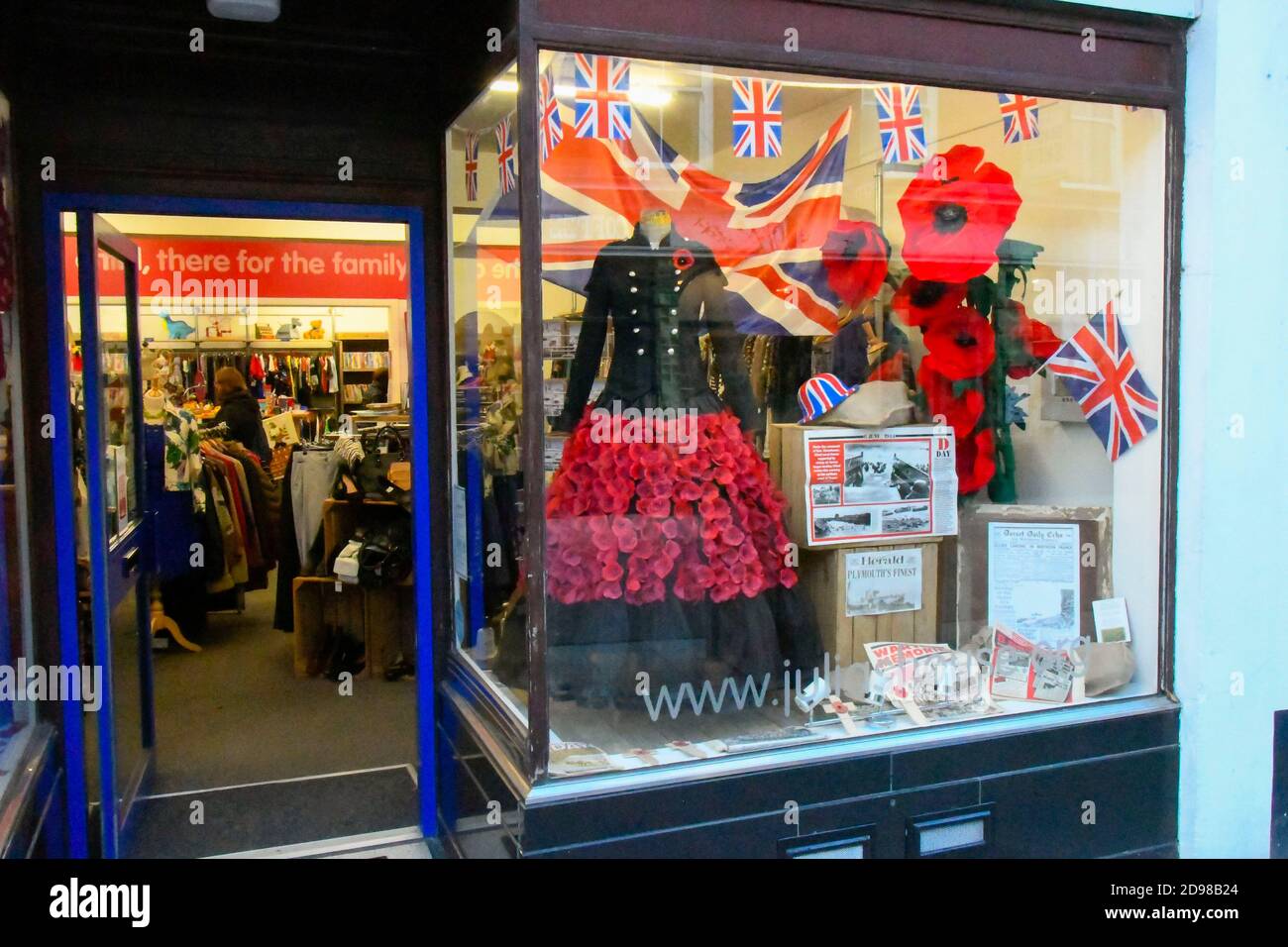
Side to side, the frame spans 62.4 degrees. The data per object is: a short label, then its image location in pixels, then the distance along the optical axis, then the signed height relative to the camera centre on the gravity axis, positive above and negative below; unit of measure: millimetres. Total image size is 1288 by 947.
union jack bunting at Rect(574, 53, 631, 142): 2639 +824
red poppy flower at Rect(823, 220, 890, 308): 3518 +500
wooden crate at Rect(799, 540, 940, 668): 3293 -661
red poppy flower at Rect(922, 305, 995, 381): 3648 +208
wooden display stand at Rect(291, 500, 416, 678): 5133 -963
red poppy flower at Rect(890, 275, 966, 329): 3600 +370
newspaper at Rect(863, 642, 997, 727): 3123 -822
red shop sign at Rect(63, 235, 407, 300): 6820 +1005
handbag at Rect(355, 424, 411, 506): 5234 -291
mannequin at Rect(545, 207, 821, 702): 3053 -264
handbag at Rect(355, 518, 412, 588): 4934 -661
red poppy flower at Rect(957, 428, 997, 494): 3521 -182
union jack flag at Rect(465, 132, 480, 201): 3107 +733
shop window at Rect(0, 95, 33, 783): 2761 -232
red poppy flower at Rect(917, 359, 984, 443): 3590 +18
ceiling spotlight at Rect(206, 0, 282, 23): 2602 +1003
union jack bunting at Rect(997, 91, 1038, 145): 3137 +882
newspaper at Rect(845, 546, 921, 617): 3316 -541
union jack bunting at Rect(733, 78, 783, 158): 2875 +827
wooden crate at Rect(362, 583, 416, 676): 5117 -1023
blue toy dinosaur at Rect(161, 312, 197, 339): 7664 +642
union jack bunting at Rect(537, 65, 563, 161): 2533 +730
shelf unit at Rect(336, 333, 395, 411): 8258 +483
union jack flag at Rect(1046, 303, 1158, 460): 3252 +67
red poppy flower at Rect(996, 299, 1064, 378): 3566 +230
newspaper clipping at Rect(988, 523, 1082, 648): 3365 -552
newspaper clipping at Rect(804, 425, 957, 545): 3314 -245
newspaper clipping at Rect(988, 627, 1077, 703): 3193 -805
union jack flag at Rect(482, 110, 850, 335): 3043 +611
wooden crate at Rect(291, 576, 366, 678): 5176 -990
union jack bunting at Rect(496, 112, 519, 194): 2697 +667
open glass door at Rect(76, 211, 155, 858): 3123 -309
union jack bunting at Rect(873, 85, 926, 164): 2973 +833
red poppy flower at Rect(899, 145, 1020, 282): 3396 +635
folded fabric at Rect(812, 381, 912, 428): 3439 +5
